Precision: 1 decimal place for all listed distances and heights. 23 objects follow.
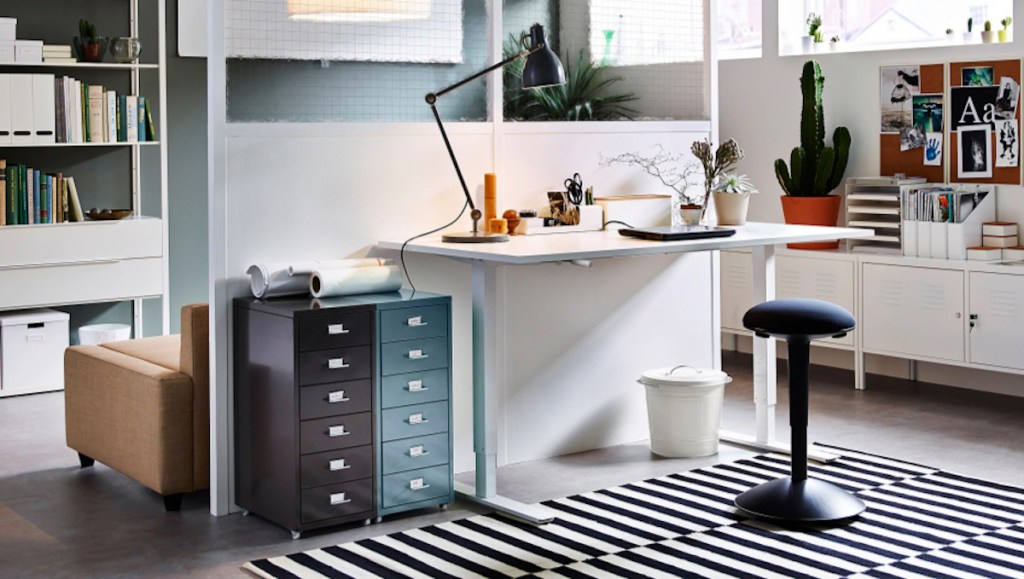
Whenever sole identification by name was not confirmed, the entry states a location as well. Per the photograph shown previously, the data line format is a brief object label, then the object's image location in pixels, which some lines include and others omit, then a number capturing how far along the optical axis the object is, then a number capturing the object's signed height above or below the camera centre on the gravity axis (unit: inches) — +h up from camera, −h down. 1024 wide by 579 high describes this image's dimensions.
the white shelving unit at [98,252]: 260.1 -3.5
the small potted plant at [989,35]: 251.3 +35.5
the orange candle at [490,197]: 195.0 +4.9
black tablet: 187.3 -0.5
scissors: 207.0 +6.0
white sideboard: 240.8 -14.1
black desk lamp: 188.4 +22.2
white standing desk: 172.6 -3.7
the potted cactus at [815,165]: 273.3 +12.7
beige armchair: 182.4 -24.8
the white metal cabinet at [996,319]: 238.5 -16.6
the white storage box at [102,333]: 272.2 -19.9
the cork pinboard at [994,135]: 248.1 +19.0
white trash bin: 207.6 -27.9
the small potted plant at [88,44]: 271.4 +38.4
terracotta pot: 275.0 +3.4
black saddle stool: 171.2 -24.9
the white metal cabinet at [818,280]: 268.1 -10.6
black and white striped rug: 155.3 -38.2
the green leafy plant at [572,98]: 206.4 +20.9
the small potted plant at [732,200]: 213.2 +4.5
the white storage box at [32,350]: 260.1 -22.3
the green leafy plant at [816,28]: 284.5 +42.0
